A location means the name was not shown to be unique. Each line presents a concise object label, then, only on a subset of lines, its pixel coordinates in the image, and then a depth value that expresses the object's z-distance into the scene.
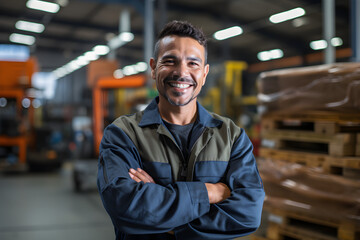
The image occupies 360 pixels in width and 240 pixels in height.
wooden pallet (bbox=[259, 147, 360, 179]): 2.88
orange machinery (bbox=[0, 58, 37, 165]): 10.33
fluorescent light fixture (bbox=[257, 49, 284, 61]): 18.97
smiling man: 1.43
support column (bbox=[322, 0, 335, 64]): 5.25
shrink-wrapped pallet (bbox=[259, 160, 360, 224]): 2.75
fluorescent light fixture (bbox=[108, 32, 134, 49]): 11.50
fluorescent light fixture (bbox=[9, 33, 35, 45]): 18.56
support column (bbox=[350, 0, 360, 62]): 4.59
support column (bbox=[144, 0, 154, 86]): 8.96
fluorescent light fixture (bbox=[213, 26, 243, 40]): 14.40
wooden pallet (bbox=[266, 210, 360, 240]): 2.77
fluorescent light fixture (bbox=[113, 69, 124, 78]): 26.68
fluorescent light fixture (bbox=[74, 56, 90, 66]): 22.93
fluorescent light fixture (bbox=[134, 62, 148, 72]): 24.64
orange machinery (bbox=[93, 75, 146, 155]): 8.13
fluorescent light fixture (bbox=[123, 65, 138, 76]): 26.13
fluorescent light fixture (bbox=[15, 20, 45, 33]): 16.36
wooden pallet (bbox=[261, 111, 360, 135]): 3.00
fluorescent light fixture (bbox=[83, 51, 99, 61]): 21.68
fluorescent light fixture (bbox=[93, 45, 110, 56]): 20.17
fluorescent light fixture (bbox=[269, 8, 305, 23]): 12.04
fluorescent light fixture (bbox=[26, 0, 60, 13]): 13.02
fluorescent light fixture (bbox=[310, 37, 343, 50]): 15.45
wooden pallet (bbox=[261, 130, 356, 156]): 2.99
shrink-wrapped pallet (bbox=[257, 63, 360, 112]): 2.89
